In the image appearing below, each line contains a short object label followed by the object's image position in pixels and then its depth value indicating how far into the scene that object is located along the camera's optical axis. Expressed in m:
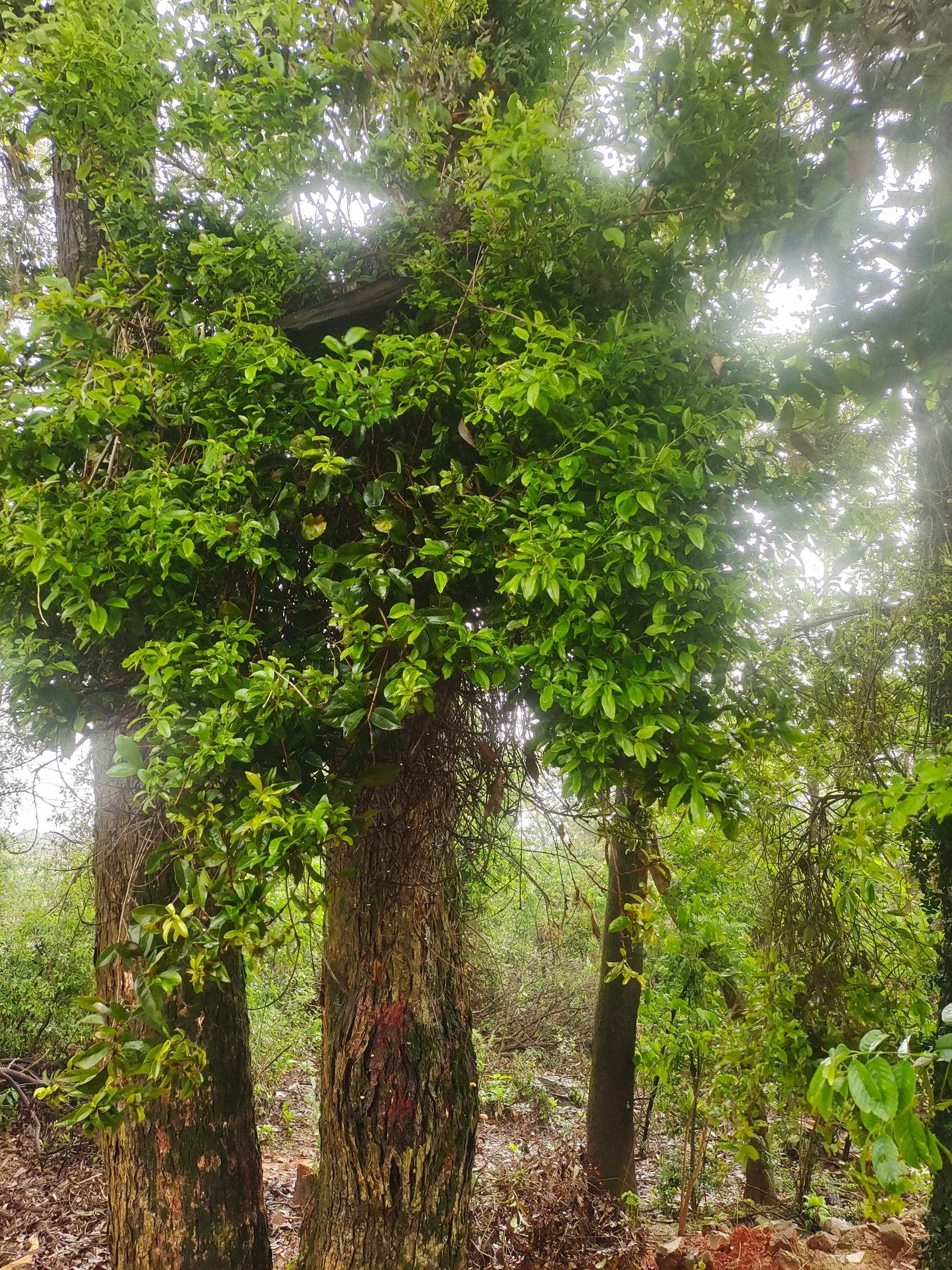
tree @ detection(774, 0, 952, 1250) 1.23
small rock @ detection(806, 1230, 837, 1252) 5.30
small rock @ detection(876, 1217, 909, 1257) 5.58
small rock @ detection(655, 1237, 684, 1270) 4.66
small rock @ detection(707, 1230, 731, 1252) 4.60
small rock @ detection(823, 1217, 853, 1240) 6.11
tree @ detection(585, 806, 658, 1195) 5.81
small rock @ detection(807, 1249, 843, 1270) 4.64
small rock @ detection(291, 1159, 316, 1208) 4.86
